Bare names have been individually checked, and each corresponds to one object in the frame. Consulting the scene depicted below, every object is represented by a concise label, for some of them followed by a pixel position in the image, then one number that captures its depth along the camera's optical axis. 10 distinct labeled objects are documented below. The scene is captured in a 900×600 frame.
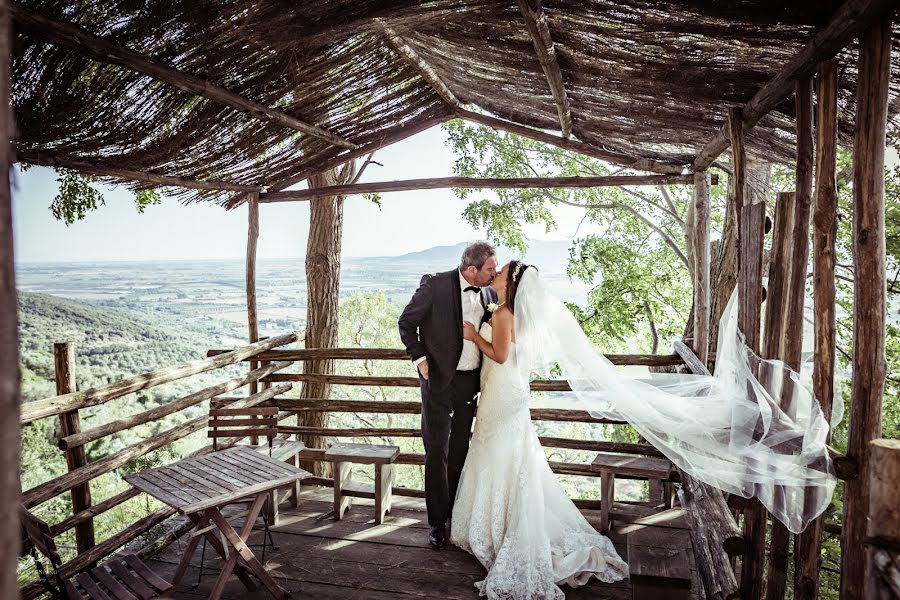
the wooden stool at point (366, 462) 4.71
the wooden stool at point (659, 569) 2.38
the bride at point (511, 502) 3.72
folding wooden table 3.26
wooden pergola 2.54
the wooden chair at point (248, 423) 4.79
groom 4.23
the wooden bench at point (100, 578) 2.76
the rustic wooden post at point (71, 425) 3.85
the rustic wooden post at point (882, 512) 1.74
